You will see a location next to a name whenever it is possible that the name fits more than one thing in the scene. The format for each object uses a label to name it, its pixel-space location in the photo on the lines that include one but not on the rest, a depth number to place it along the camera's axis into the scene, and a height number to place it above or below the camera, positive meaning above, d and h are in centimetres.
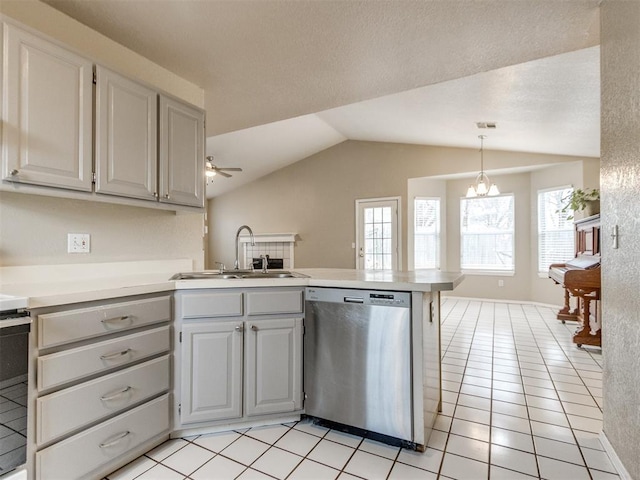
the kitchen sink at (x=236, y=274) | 200 -22
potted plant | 394 +49
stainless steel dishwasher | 171 -64
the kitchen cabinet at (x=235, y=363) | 178 -67
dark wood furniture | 322 -36
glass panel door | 649 +19
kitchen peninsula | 130 -51
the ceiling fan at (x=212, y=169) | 501 +112
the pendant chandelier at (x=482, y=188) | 473 +79
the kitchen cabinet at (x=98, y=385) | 127 -62
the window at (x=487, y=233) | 620 +18
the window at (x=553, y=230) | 538 +21
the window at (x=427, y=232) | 651 +21
